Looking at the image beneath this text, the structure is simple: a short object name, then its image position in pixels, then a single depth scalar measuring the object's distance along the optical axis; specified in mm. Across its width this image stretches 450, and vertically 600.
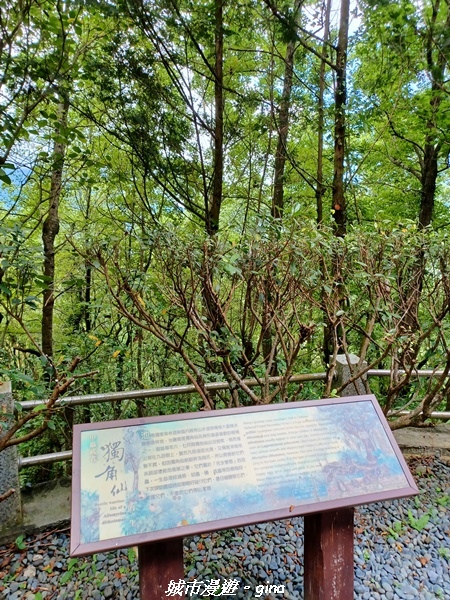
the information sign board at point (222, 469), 1357
